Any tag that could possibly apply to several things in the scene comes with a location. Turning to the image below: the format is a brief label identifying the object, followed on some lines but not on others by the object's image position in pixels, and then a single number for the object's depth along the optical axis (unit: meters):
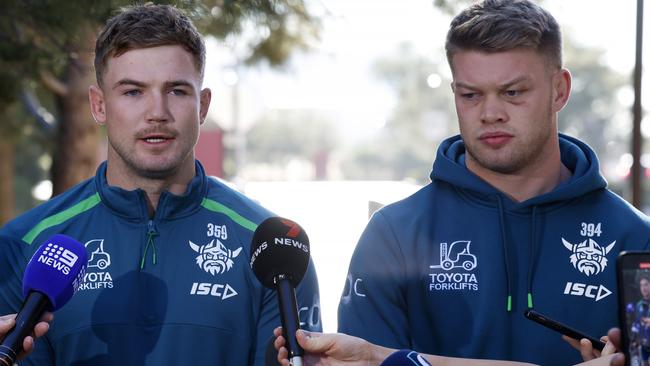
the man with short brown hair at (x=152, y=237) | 3.76
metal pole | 7.52
